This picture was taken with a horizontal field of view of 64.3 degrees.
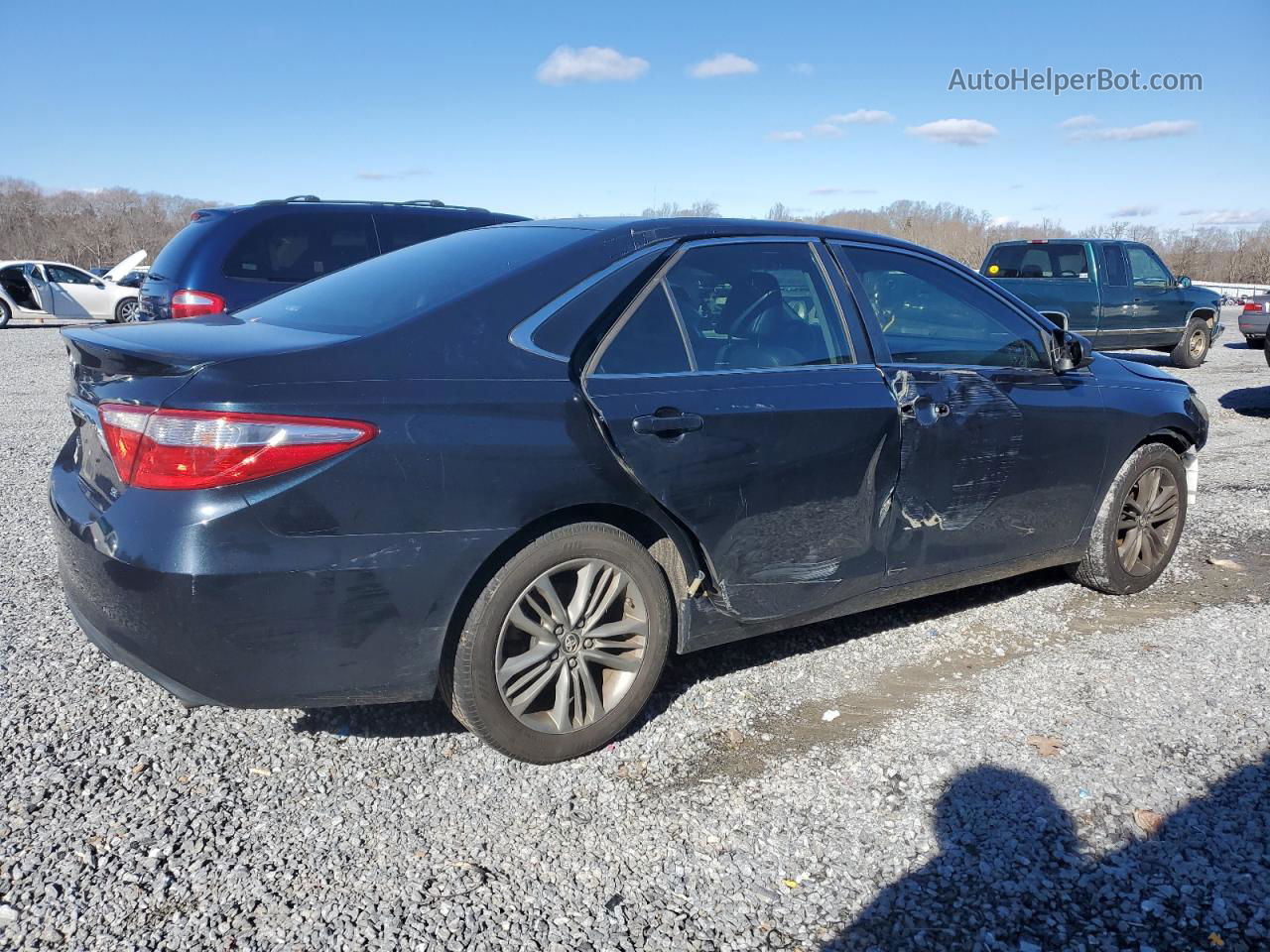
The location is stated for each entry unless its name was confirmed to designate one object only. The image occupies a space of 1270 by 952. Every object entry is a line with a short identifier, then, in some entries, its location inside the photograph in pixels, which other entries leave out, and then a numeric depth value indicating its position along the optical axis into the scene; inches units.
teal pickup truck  571.8
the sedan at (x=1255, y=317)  673.6
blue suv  307.9
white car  891.4
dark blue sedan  99.9
